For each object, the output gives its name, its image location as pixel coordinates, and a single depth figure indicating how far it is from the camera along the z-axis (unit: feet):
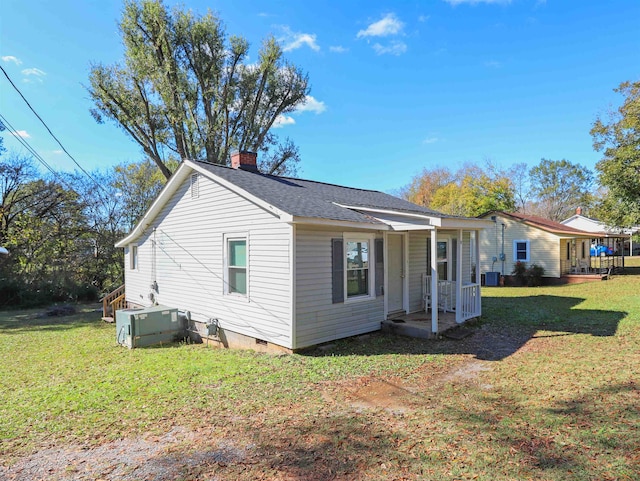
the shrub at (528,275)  63.00
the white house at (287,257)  22.86
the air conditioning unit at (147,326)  28.32
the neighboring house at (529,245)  63.36
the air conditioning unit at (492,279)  65.67
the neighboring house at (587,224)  135.13
